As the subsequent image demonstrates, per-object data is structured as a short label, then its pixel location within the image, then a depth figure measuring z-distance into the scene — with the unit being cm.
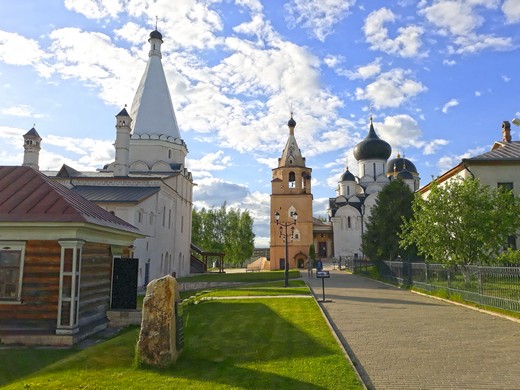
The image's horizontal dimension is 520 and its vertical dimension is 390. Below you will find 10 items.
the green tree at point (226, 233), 5778
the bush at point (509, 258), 1485
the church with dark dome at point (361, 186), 5447
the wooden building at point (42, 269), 1009
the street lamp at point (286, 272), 2215
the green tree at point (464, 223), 1659
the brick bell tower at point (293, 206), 4847
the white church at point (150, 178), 2595
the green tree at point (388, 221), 2836
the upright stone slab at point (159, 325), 736
